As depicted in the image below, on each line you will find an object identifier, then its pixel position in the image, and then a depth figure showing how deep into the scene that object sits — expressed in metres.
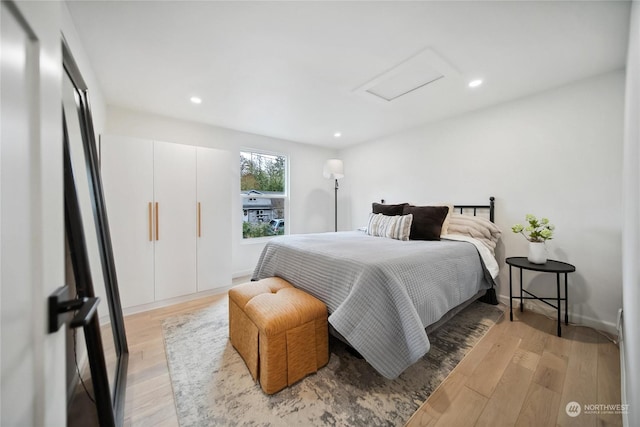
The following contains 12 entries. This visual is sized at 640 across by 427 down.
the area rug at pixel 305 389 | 1.29
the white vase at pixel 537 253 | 2.21
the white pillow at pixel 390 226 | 2.73
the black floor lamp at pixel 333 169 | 4.18
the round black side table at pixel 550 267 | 2.05
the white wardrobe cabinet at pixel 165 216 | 2.45
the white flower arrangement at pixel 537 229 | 2.22
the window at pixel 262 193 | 3.85
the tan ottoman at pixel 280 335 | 1.43
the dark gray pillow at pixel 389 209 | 3.13
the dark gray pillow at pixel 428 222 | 2.64
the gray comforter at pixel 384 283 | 1.46
